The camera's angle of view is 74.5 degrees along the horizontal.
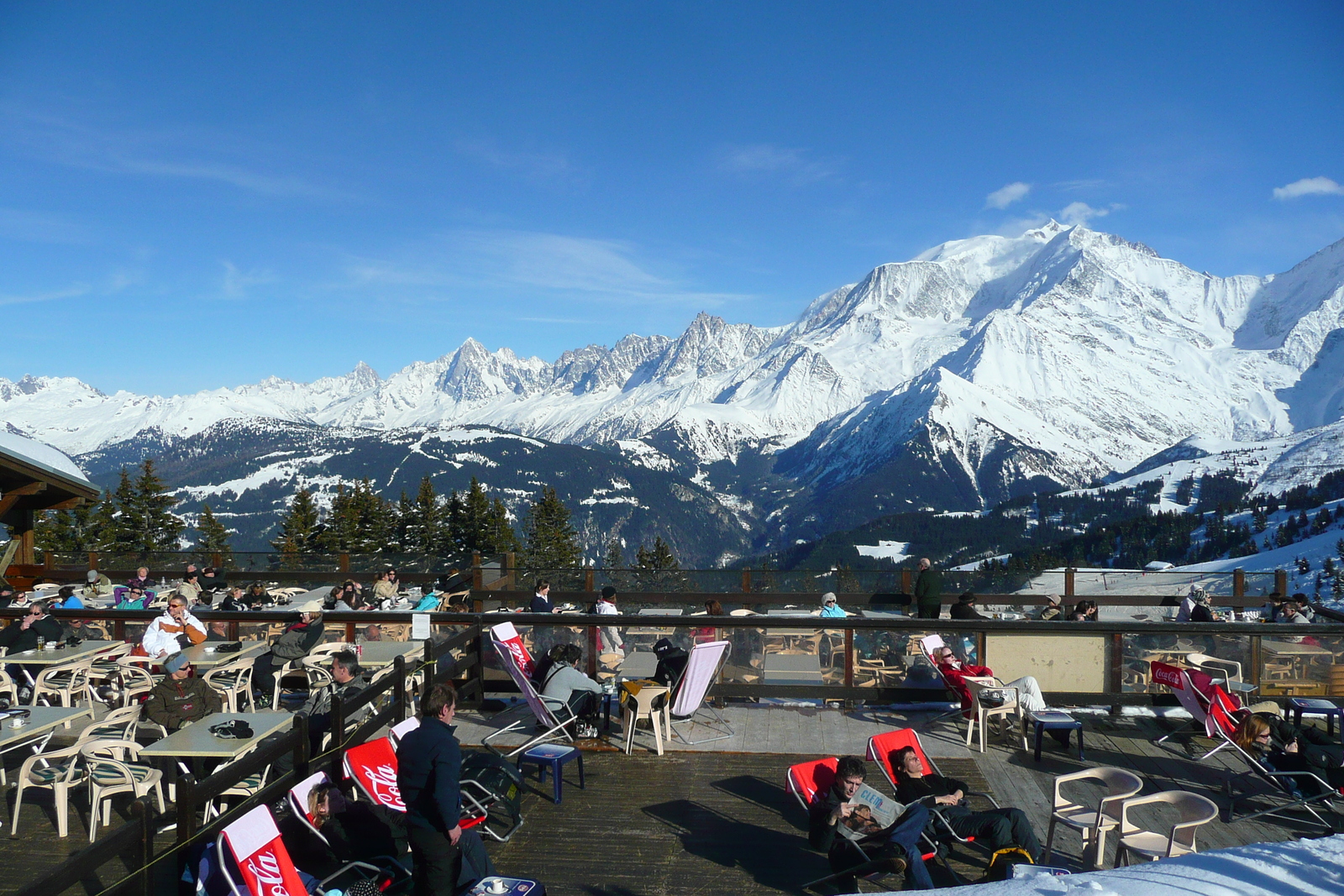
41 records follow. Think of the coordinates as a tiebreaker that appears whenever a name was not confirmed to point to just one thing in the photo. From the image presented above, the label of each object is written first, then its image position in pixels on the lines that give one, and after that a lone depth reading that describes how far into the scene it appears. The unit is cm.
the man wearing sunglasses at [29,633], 1022
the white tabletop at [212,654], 952
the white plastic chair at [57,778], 622
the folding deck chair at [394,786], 608
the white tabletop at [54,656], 968
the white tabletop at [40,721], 700
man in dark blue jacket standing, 504
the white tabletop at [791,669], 967
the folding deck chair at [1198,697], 761
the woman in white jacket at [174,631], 976
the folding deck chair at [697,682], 838
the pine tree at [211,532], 5559
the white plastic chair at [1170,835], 545
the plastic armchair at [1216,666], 924
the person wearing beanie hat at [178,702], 756
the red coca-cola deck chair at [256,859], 454
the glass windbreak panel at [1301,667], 910
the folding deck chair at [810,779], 627
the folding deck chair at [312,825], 529
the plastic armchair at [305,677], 950
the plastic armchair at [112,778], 623
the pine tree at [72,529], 4659
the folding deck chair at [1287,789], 639
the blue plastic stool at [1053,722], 788
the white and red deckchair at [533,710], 794
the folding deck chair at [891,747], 667
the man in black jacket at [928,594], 1339
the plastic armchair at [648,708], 820
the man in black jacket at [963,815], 566
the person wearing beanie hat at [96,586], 1623
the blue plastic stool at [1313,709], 857
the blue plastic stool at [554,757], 694
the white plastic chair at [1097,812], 562
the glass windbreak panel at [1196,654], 922
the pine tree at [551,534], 5628
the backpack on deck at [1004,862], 543
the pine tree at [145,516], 5069
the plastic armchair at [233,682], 912
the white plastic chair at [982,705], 820
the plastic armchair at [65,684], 909
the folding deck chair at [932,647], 924
